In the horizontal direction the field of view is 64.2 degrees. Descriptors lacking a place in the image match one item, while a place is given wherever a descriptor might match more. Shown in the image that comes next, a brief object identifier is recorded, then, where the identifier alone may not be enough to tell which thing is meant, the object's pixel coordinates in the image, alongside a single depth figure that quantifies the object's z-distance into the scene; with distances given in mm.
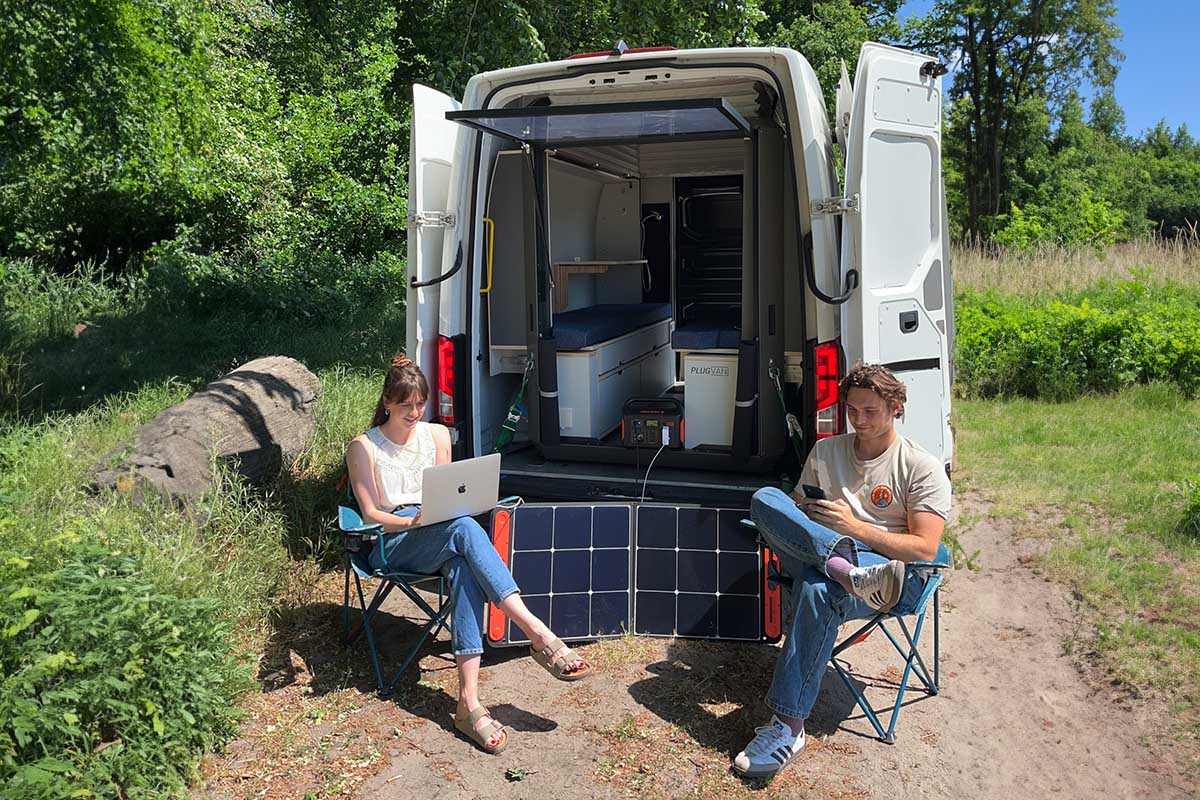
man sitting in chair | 3248
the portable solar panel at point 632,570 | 4105
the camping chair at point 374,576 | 3777
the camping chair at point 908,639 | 3396
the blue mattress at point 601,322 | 4980
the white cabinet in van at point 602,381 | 5035
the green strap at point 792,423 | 4453
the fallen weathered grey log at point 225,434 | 4785
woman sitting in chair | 3553
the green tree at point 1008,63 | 25984
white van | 3961
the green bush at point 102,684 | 2752
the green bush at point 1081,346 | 8594
